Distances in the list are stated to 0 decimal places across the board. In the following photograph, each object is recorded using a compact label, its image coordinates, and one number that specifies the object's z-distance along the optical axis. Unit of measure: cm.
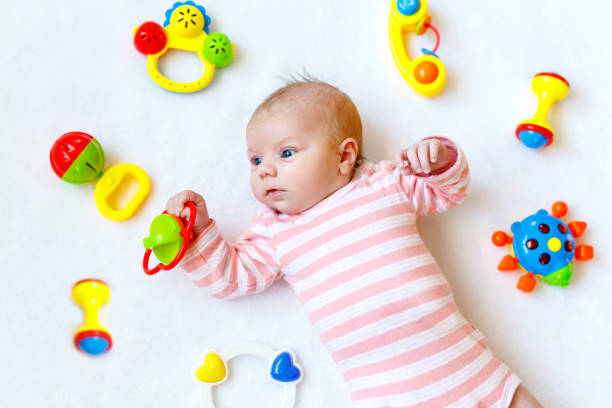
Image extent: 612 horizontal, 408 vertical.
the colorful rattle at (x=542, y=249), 120
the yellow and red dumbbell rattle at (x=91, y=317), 116
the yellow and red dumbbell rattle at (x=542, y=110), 130
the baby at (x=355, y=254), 108
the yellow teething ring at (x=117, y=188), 121
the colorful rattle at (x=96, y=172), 117
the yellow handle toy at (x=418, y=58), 133
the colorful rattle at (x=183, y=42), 129
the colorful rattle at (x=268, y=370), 115
